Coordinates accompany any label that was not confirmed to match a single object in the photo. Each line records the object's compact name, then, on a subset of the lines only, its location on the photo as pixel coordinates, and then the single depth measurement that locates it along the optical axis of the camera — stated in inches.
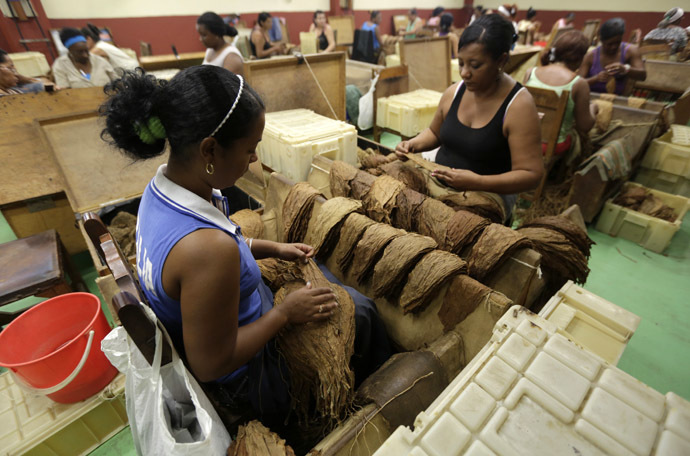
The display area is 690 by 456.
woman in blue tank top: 35.1
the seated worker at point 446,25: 300.7
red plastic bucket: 62.3
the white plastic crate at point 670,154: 137.9
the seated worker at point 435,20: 404.8
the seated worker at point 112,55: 181.6
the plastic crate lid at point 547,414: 30.1
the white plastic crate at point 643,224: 122.5
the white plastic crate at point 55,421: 64.9
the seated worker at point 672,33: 213.8
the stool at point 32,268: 82.4
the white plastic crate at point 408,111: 167.1
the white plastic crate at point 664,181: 141.8
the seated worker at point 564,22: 356.2
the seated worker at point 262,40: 275.9
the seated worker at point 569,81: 117.7
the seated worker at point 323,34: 314.2
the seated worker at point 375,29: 322.7
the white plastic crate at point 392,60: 290.5
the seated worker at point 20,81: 144.3
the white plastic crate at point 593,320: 48.7
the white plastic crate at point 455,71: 244.4
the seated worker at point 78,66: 154.9
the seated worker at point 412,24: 406.7
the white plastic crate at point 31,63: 247.8
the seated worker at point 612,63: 151.9
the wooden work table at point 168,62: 232.5
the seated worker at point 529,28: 384.5
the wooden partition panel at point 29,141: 101.9
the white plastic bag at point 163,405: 36.0
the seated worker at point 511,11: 359.1
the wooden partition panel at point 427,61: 192.9
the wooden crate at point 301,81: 119.3
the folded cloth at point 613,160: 122.6
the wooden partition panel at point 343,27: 389.1
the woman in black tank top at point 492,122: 69.7
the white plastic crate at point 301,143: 98.7
